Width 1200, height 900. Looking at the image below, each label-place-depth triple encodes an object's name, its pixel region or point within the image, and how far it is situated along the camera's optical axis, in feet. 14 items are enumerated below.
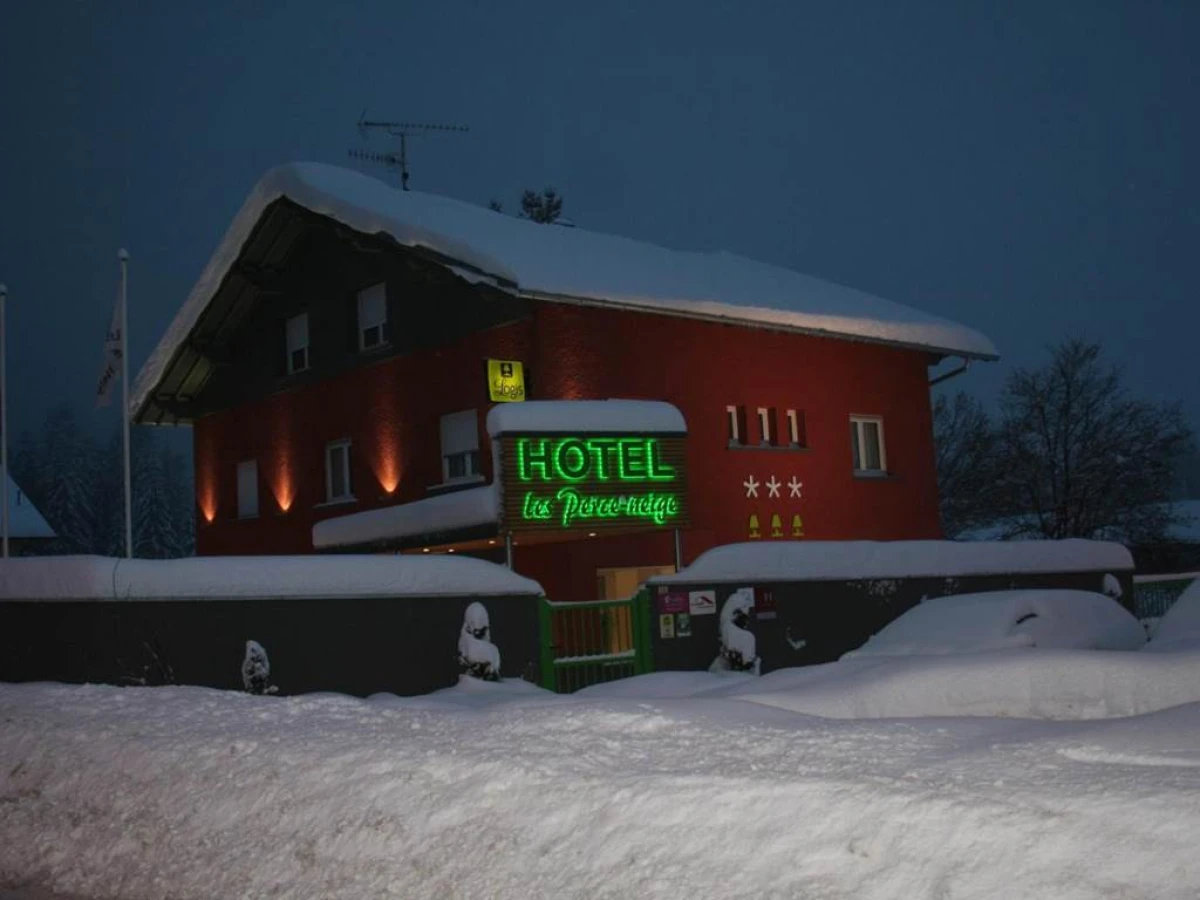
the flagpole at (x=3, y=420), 67.31
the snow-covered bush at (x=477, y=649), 54.39
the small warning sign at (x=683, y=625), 59.82
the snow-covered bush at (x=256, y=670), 49.24
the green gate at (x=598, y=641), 57.93
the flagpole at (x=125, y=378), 63.41
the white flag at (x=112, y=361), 69.21
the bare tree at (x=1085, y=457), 137.59
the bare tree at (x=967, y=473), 153.58
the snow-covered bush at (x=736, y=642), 59.52
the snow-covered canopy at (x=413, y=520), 64.75
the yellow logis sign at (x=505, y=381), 72.54
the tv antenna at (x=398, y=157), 107.96
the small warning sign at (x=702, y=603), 60.34
